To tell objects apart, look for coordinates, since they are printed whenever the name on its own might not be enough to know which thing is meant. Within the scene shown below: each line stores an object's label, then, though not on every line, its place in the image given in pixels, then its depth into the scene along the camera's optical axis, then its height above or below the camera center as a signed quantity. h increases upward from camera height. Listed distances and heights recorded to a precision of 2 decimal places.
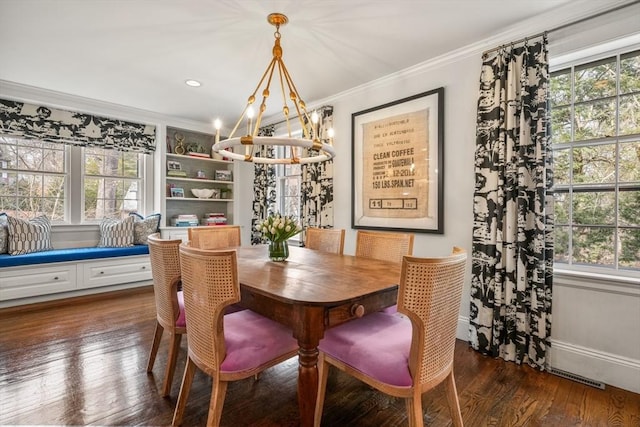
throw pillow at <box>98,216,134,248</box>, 4.20 -0.30
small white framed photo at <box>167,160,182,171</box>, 4.84 +0.73
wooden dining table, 1.32 -0.38
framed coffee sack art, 2.87 +0.48
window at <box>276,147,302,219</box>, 4.63 +0.37
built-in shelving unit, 4.84 +0.54
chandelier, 1.85 +0.44
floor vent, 2.02 -1.11
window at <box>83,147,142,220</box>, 4.28 +0.41
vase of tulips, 2.18 -0.14
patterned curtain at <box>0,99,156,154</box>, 3.60 +1.07
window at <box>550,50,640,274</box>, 2.09 +0.37
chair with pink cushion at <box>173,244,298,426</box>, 1.33 -0.61
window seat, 3.36 -0.74
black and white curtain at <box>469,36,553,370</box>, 2.19 +0.02
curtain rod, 1.96 +1.30
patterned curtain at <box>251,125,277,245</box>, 4.71 +0.35
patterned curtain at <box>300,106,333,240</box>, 3.76 +0.29
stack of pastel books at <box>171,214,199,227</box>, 4.85 -0.14
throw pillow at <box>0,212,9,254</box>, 3.44 -0.29
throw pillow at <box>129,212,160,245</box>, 4.39 -0.22
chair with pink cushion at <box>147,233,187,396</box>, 1.81 -0.48
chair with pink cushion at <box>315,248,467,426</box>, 1.19 -0.61
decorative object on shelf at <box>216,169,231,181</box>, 5.32 +0.63
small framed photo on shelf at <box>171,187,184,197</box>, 4.86 +0.31
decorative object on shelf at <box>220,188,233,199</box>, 5.50 +0.33
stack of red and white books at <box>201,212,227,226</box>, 5.16 -0.13
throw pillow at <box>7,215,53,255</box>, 3.49 -0.28
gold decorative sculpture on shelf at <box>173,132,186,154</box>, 4.89 +1.04
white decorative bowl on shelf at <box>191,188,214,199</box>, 5.07 +0.31
